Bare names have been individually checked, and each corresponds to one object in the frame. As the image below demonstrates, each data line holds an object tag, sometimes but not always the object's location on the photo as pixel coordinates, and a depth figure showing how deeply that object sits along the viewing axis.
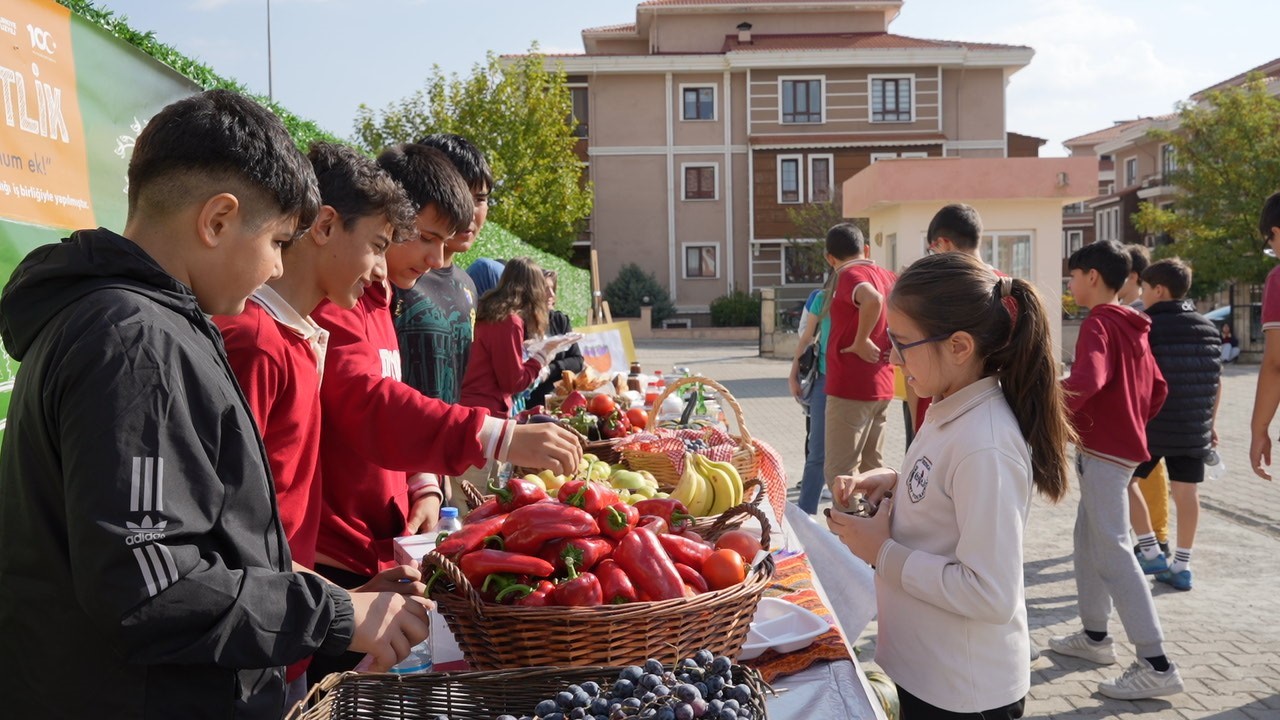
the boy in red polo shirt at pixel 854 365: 7.21
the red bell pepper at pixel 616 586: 2.11
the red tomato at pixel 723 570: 2.29
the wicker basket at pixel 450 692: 1.90
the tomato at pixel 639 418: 5.50
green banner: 2.96
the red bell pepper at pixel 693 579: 2.26
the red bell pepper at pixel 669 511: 2.71
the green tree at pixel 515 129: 30.08
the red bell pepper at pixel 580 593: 2.08
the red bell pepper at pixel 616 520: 2.36
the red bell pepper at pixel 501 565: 2.17
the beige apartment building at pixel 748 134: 41.34
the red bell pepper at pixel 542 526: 2.27
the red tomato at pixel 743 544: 2.58
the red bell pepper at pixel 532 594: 2.08
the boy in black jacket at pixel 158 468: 1.51
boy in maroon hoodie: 4.71
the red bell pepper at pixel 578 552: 2.22
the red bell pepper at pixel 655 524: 2.45
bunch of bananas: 3.48
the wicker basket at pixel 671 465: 4.03
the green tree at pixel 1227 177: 28.61
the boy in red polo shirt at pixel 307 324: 2.25
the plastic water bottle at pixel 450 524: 3.06
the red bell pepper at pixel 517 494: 2.58
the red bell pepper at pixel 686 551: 2.34
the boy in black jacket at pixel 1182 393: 6.32
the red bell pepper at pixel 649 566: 2.15
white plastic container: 2.41
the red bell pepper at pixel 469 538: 2.29
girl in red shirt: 6.29
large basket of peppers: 2.02
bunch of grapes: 1.71
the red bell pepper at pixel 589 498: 2.47
